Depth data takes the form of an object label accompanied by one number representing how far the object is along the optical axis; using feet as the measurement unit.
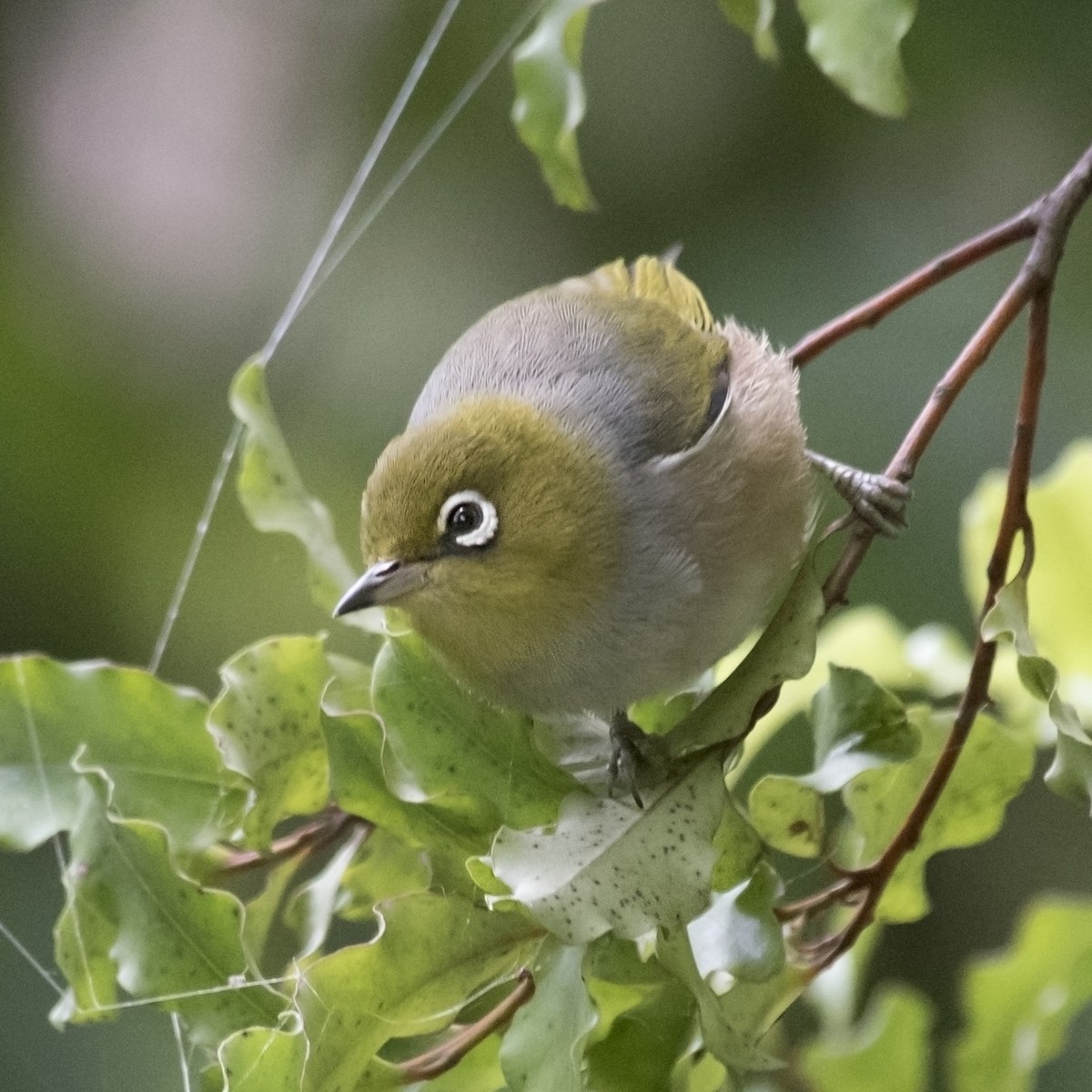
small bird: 12.64
